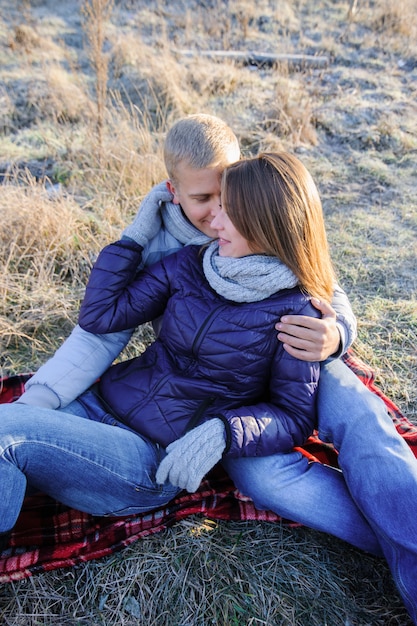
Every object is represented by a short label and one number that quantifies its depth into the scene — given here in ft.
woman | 5.24
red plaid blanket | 5.57
